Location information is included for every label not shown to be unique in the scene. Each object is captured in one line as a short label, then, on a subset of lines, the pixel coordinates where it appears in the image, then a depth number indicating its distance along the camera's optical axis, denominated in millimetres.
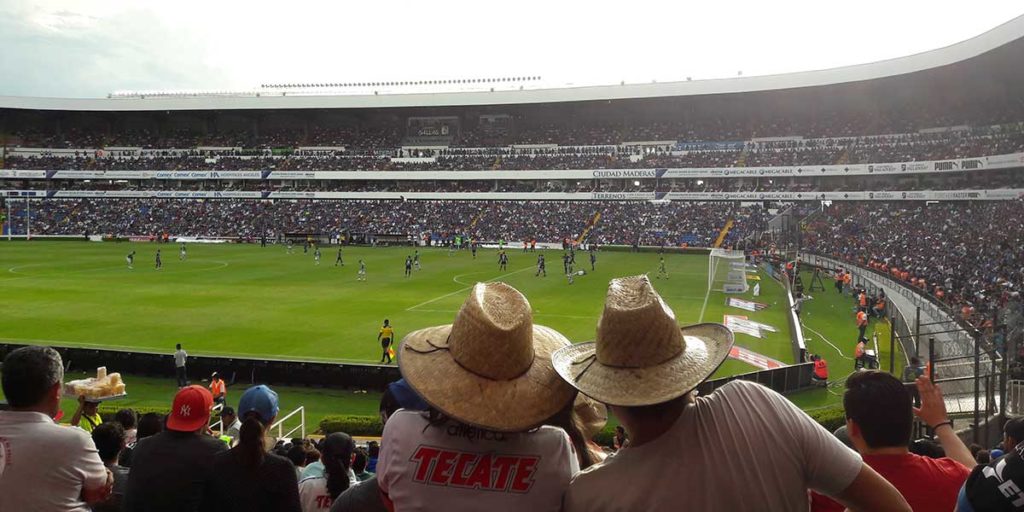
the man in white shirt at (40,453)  3420
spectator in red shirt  2965
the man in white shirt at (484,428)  2463
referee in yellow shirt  19156
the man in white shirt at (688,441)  2361
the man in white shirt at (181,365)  17002
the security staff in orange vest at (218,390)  14796
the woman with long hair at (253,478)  3859
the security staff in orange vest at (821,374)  17844
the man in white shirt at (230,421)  8188
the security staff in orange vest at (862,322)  20859
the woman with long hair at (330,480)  4406
